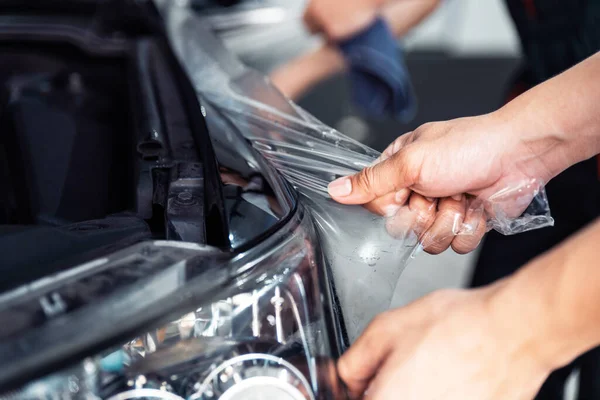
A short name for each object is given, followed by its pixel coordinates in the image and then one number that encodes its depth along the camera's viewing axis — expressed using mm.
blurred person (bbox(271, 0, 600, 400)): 777
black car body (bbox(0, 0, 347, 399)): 360
